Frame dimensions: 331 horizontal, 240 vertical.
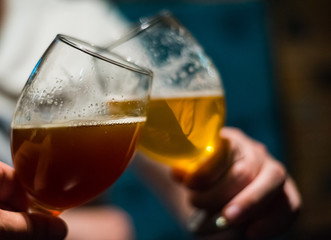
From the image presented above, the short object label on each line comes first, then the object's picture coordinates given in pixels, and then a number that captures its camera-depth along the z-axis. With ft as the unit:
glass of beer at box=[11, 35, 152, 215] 1.83
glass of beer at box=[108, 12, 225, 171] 2.20
